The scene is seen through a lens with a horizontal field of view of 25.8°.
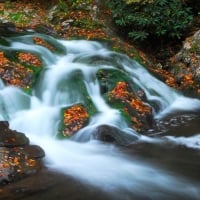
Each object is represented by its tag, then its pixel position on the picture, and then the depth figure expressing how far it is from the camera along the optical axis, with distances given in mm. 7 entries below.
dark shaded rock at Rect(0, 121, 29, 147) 7499
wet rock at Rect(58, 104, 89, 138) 8672
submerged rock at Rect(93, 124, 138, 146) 8391
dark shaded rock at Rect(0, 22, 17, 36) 12488
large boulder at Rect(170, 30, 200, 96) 11914
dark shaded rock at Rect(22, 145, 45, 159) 7438
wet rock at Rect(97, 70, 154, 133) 9352
